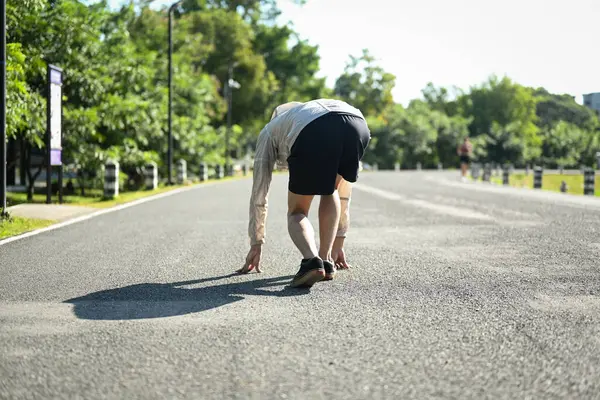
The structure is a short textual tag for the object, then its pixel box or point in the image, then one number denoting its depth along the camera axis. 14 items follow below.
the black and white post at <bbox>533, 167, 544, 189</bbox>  28.73
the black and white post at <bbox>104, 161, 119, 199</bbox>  18.03
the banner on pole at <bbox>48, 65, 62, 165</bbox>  14.74
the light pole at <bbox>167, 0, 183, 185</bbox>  27.02
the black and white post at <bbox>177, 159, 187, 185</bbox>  29.34
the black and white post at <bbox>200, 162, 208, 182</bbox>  34.16
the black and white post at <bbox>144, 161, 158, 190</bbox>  24.06
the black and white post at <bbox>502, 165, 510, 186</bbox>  34.73
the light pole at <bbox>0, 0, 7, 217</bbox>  11.25
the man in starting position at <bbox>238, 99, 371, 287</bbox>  5.95
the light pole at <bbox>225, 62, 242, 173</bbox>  45.87
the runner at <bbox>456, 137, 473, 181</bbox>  36.41
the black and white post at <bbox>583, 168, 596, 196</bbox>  24.56
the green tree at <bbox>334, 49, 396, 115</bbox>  95.88
